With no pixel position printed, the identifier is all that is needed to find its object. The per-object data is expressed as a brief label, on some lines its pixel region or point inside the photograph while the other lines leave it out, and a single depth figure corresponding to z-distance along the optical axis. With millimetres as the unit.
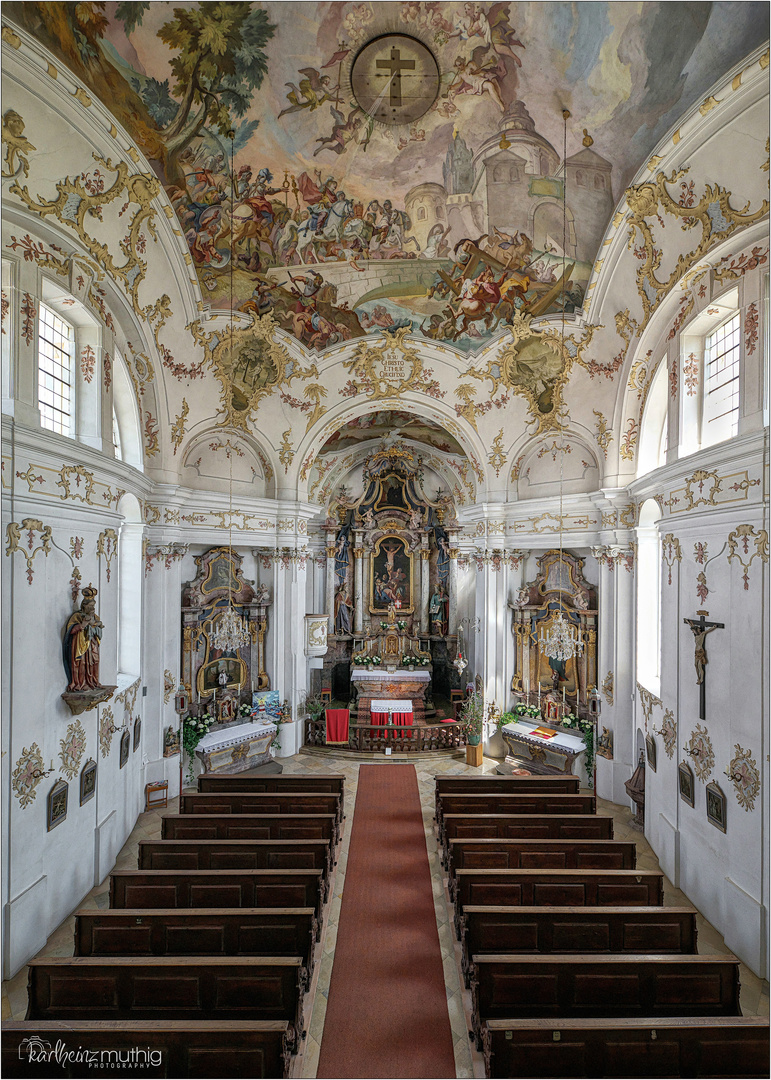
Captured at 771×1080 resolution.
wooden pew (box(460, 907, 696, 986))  6109
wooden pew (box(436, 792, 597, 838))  9398
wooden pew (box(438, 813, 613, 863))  8523
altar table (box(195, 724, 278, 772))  12953
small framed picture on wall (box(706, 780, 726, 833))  7598
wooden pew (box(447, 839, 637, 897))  7613
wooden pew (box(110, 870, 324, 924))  6609
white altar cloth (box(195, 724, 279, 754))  12922
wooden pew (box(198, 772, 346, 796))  10242
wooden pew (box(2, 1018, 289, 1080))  4371
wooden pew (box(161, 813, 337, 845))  8398
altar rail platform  15336
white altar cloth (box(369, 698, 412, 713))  16219
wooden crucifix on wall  8125
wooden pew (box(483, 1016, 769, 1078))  4574
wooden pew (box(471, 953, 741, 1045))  5316
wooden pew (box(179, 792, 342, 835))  9180
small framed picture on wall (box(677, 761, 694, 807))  8539
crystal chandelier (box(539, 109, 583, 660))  10973
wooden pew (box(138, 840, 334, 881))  7492
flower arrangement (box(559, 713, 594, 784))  13078
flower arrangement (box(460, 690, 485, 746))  14375
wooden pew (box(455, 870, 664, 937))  6758
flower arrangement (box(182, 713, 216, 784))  12766
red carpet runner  5559
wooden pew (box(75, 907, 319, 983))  5875
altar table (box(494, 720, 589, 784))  13078
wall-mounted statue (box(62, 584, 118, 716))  7703
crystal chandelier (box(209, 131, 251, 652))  10945
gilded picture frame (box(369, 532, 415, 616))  20516
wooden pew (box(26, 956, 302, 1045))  5113
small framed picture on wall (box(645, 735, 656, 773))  10141
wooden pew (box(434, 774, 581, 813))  10336
